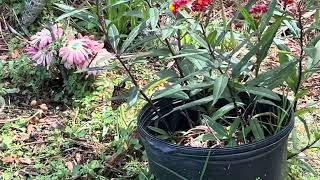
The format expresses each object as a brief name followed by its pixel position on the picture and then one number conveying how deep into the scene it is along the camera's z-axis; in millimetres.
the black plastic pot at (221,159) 1958
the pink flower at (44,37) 3141
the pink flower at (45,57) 3109
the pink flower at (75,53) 3016
